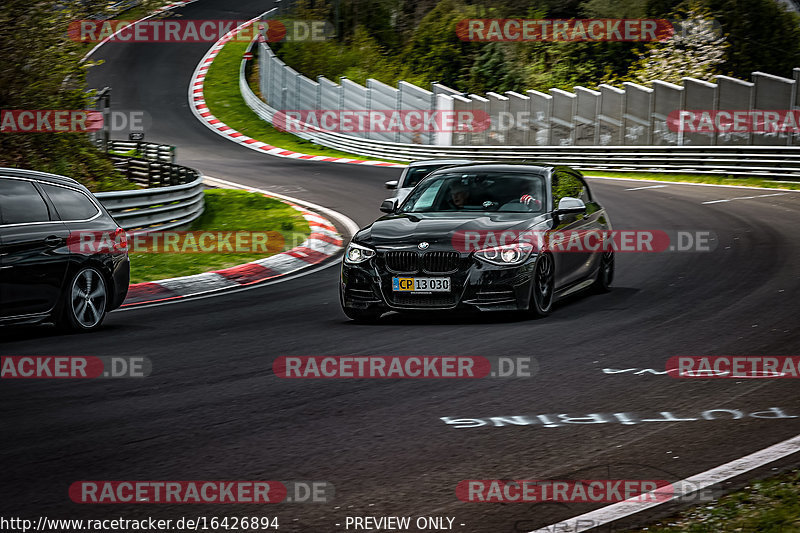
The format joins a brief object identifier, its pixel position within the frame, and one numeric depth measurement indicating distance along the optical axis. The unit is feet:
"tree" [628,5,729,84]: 147.33
